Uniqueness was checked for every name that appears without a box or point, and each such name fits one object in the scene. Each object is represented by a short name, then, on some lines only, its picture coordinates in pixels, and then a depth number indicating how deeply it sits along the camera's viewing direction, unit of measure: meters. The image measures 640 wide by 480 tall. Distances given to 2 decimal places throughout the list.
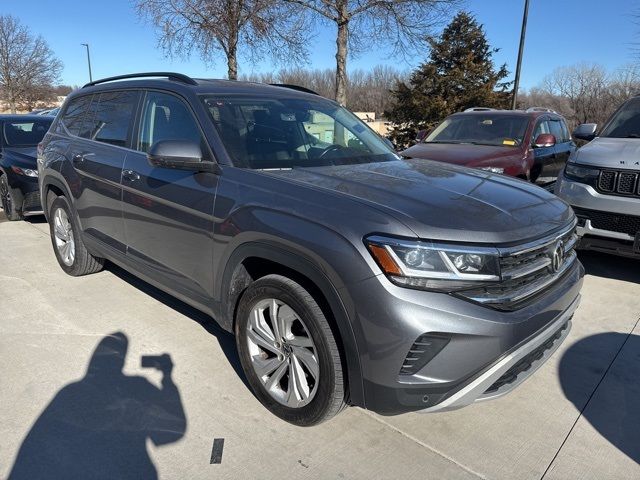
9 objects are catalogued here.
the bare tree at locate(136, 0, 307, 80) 13.82
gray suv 2.19
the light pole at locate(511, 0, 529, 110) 16.25
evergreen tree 22.20
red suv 7.06
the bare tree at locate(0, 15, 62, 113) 31.93
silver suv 4.64
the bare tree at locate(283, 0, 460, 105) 12.97
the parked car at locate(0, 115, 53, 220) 7.01
